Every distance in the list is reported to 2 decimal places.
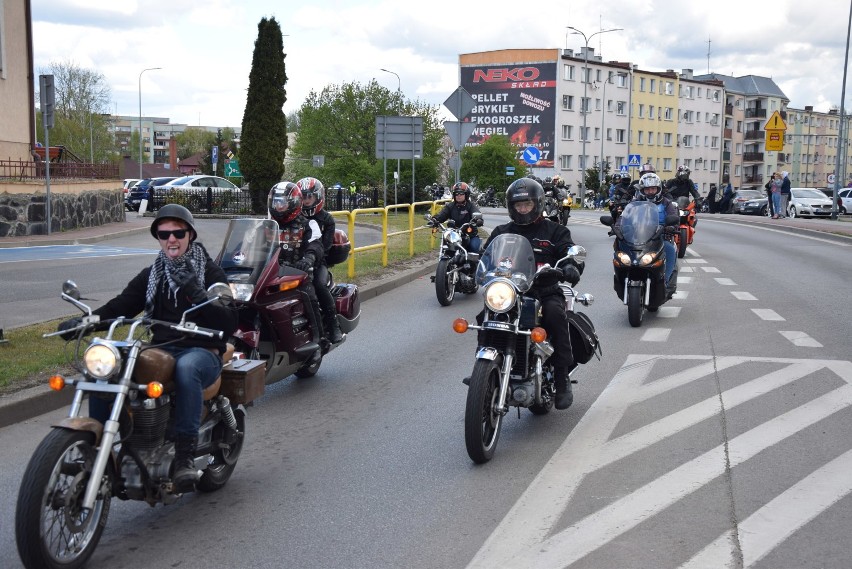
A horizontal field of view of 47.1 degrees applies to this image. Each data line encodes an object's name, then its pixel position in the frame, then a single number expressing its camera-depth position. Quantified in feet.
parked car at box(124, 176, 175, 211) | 135.85
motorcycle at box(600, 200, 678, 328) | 36.52
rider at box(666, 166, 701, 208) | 62.85
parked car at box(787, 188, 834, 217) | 142.00
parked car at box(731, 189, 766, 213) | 159.74
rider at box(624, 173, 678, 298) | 39.34
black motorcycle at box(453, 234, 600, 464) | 18.38
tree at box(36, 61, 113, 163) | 275.59
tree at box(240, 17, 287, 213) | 123.65
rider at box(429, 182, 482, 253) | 46.73
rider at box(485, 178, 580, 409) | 20.80
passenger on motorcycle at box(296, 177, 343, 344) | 26.73
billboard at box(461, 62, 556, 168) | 332.60
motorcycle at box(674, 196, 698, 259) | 59.47
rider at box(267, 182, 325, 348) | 26.05
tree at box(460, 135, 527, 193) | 227.81
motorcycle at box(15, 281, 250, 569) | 12.64
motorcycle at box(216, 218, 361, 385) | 22.72
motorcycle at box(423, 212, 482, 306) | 42.47
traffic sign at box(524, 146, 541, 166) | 120.37
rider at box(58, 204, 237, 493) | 14.98
